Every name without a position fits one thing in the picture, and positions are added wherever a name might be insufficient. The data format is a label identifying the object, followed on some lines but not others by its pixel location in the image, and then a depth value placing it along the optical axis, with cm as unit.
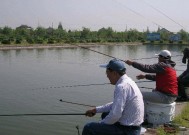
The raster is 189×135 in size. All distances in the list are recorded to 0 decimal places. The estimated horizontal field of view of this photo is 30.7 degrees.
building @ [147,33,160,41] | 11699
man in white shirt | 436
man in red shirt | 701
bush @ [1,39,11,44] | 6203
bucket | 710
